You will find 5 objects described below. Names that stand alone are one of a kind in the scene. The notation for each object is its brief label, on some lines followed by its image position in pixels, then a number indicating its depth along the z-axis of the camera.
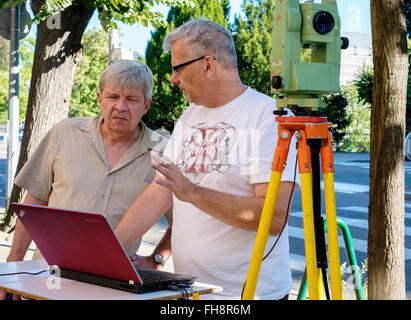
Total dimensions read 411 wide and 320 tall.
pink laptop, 2.21
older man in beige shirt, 3.32
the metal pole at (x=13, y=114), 9.36
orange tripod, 2.22
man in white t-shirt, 2.57
